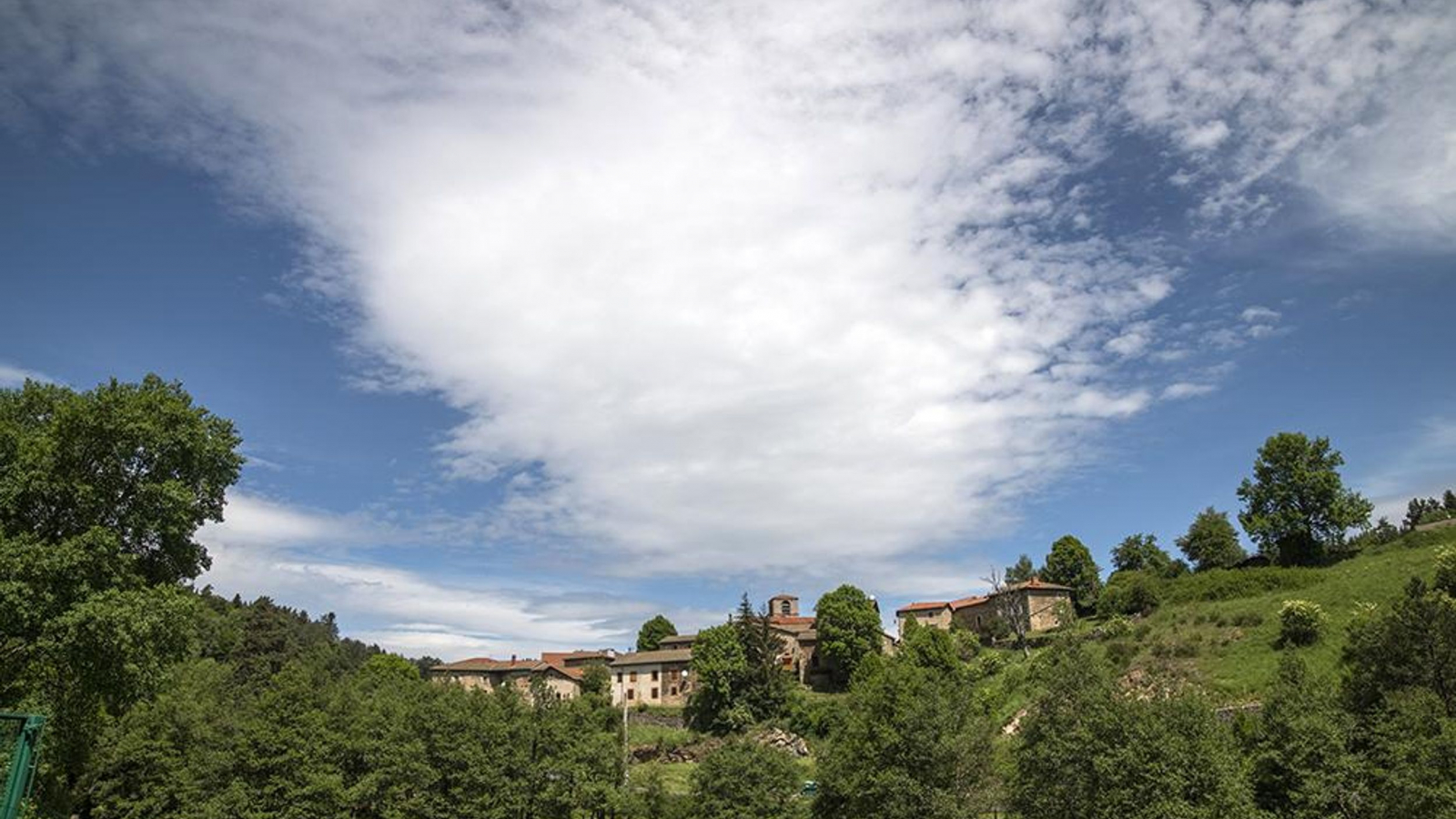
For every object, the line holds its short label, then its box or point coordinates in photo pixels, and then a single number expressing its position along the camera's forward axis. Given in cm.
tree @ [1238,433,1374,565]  6881
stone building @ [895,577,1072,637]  8431
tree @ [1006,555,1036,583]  10825
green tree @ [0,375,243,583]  2670
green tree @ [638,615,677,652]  11688
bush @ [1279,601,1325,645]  4703
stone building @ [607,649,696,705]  9500
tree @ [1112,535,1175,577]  9175
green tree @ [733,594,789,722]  7356
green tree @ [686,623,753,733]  7381
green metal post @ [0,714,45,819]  1546
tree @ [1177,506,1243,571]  7988
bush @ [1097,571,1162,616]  6900
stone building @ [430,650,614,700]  10050
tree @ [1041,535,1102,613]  9088
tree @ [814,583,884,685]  8156
